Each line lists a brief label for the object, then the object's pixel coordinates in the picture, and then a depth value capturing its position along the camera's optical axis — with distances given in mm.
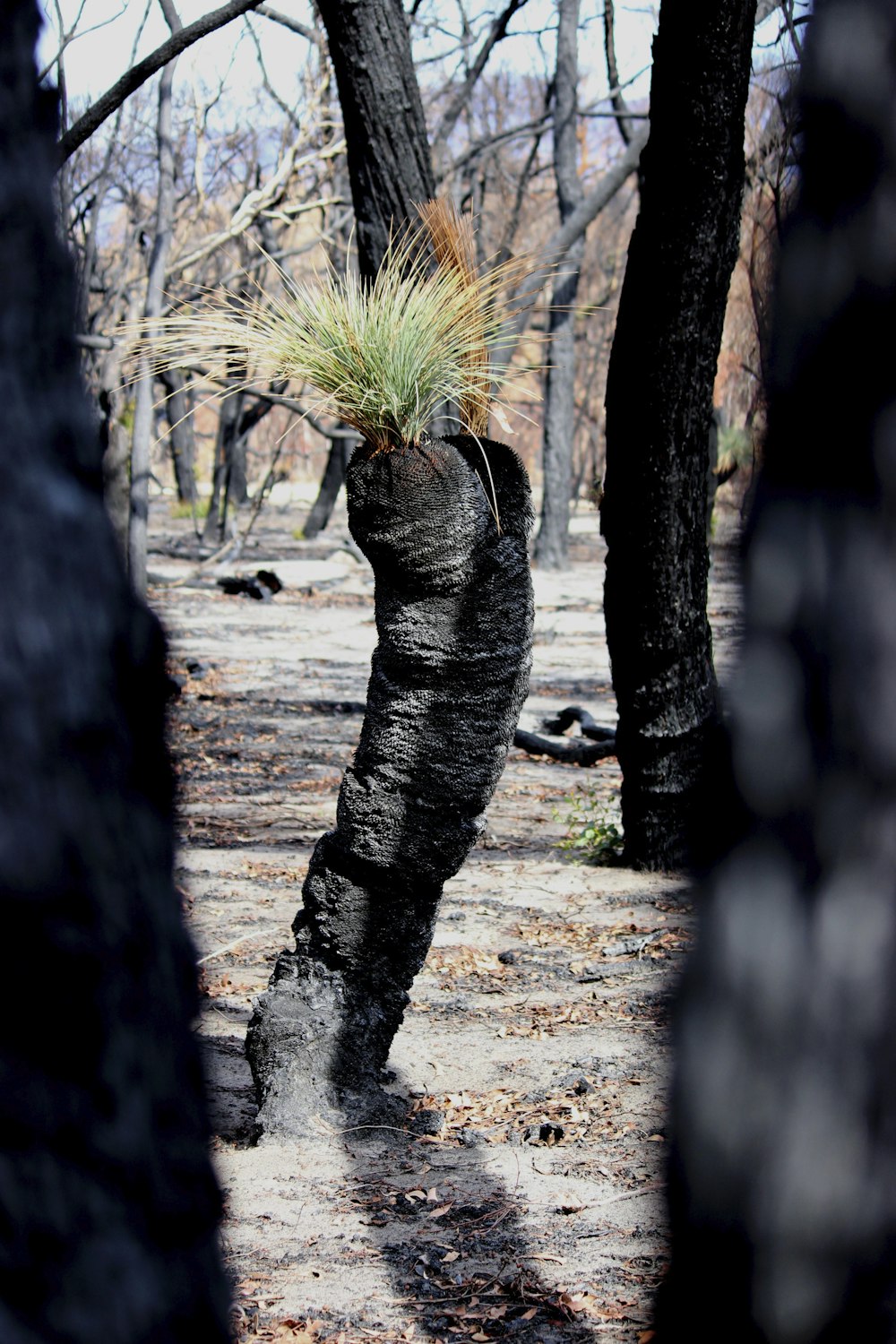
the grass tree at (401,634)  6082
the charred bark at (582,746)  15391
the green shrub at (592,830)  11545
